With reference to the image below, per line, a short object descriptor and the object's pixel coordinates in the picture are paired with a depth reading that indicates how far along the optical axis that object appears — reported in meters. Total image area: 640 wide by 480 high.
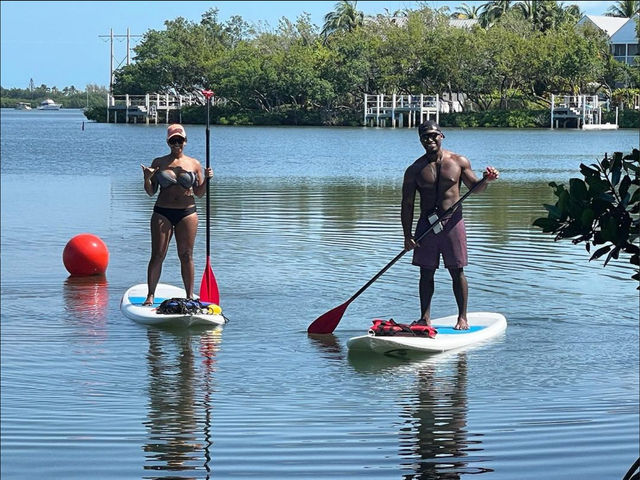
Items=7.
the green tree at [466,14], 131.50
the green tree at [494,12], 118.14
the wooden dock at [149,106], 107.25
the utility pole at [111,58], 119.53
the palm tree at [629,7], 117.38
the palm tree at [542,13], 110.81
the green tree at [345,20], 118.44
